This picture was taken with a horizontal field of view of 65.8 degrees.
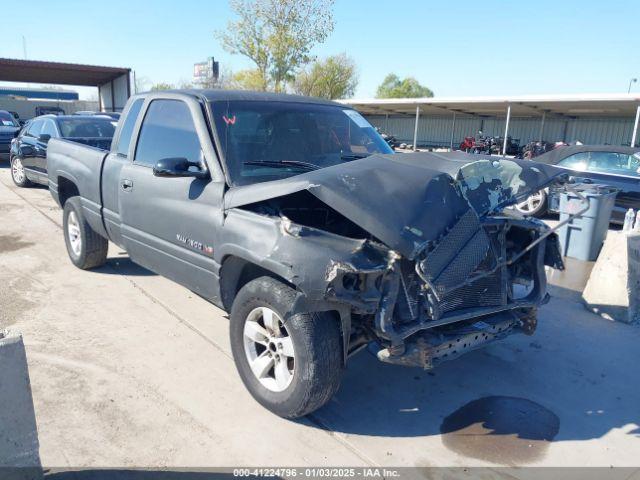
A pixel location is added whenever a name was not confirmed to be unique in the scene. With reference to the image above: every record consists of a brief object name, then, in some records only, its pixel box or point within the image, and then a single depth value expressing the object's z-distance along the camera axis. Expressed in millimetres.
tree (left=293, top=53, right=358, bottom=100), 45094
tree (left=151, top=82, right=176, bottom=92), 59809
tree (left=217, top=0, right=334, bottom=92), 29047
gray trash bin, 7297
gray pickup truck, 2795
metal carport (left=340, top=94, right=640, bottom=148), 19625
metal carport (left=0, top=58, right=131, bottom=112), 27062
